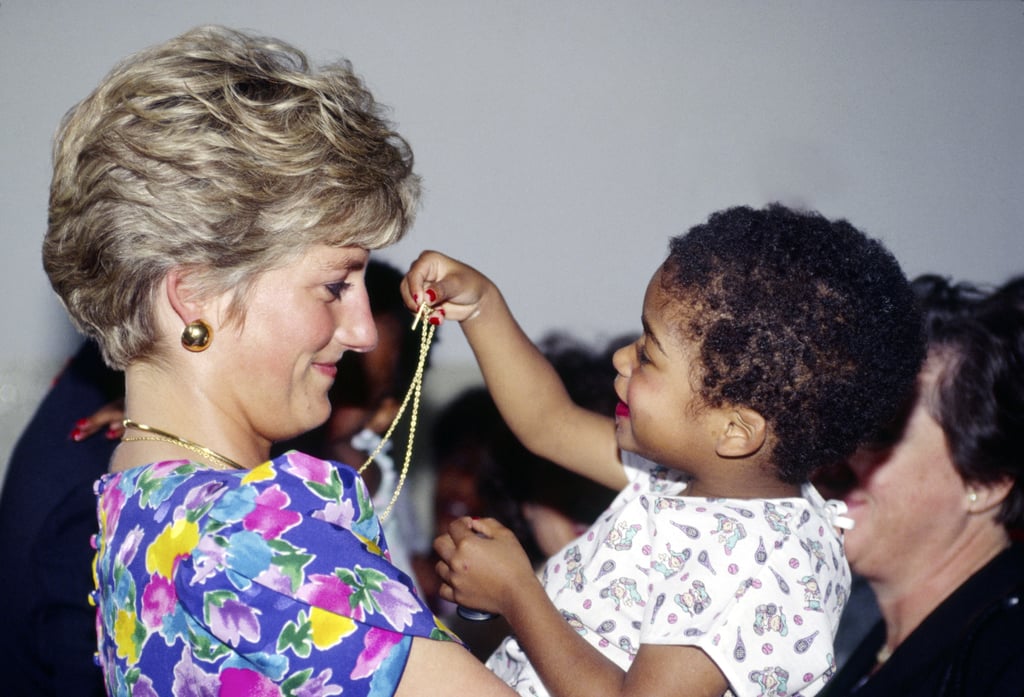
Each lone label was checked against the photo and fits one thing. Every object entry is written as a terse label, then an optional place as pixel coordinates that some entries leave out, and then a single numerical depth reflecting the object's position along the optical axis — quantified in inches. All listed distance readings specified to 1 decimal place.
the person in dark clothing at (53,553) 77.4
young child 58.4
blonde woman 47.9
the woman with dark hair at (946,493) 82.8
